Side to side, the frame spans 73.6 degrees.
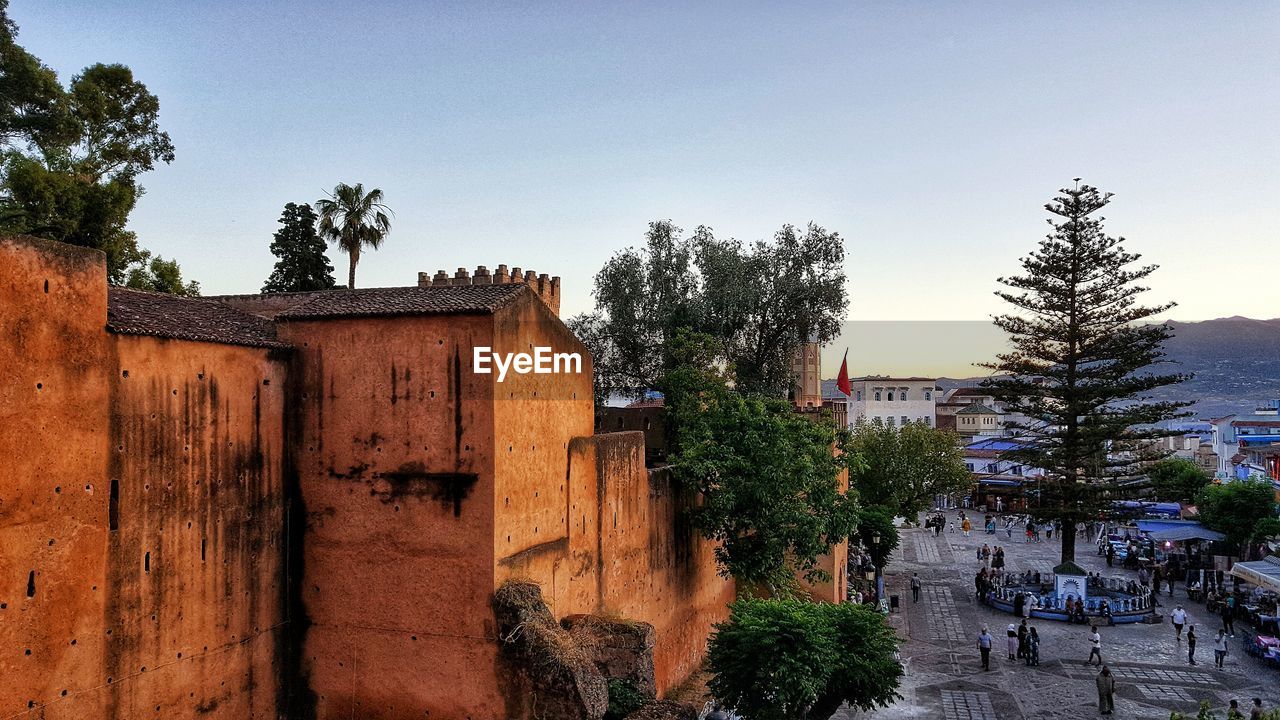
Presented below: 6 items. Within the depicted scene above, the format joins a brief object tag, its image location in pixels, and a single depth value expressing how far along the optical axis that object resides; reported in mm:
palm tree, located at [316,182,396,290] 29391
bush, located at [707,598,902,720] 12625
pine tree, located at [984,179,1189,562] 29531
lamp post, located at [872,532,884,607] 27766
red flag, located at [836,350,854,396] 35250
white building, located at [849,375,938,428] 77875
